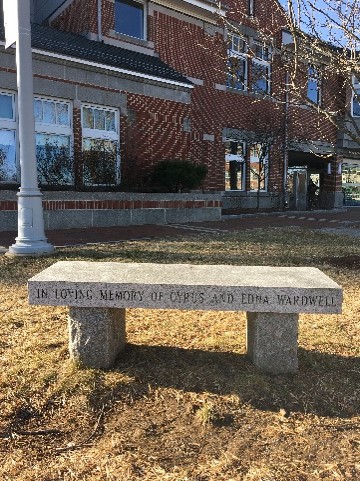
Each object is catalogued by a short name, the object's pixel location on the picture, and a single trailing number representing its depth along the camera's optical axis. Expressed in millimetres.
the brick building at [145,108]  12422
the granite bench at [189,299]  2816
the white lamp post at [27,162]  7348
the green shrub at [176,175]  14031
